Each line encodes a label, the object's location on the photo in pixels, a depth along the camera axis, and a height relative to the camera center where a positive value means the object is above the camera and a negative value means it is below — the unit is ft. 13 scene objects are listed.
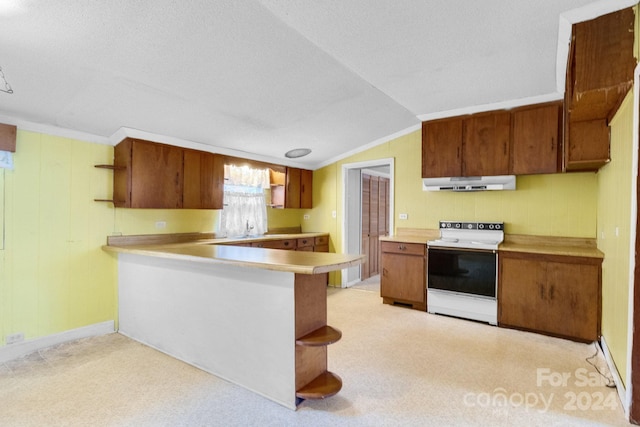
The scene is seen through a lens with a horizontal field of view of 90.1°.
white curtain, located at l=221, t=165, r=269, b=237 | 14.35 +0.54
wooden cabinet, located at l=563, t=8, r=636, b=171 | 6.00 +2.99
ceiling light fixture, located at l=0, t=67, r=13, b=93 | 7.06 +2.94
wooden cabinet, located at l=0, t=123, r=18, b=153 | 8.48 +2.01
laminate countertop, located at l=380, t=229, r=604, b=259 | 10.00 -1.11
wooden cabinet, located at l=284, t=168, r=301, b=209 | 16.67 +1.28
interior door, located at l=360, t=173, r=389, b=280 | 18.93 -0.28
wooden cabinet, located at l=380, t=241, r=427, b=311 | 12.85 -2.52
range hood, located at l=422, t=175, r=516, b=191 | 11.71 +1.19
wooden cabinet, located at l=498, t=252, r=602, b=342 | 9.66 -2.57
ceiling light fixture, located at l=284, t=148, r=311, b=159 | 15.27 +2.96
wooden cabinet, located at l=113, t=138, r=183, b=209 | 10.28 +1.27
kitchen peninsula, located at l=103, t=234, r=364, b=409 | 6.65 -2.45
